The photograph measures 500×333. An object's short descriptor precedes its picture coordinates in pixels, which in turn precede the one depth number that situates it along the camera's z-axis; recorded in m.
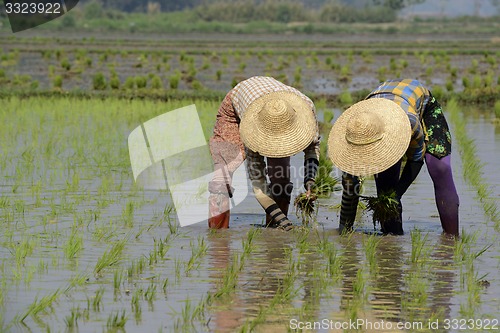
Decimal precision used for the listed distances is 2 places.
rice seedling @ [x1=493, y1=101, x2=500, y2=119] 25.59
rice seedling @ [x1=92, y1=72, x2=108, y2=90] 35.47
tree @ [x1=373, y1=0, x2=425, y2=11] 165.84
